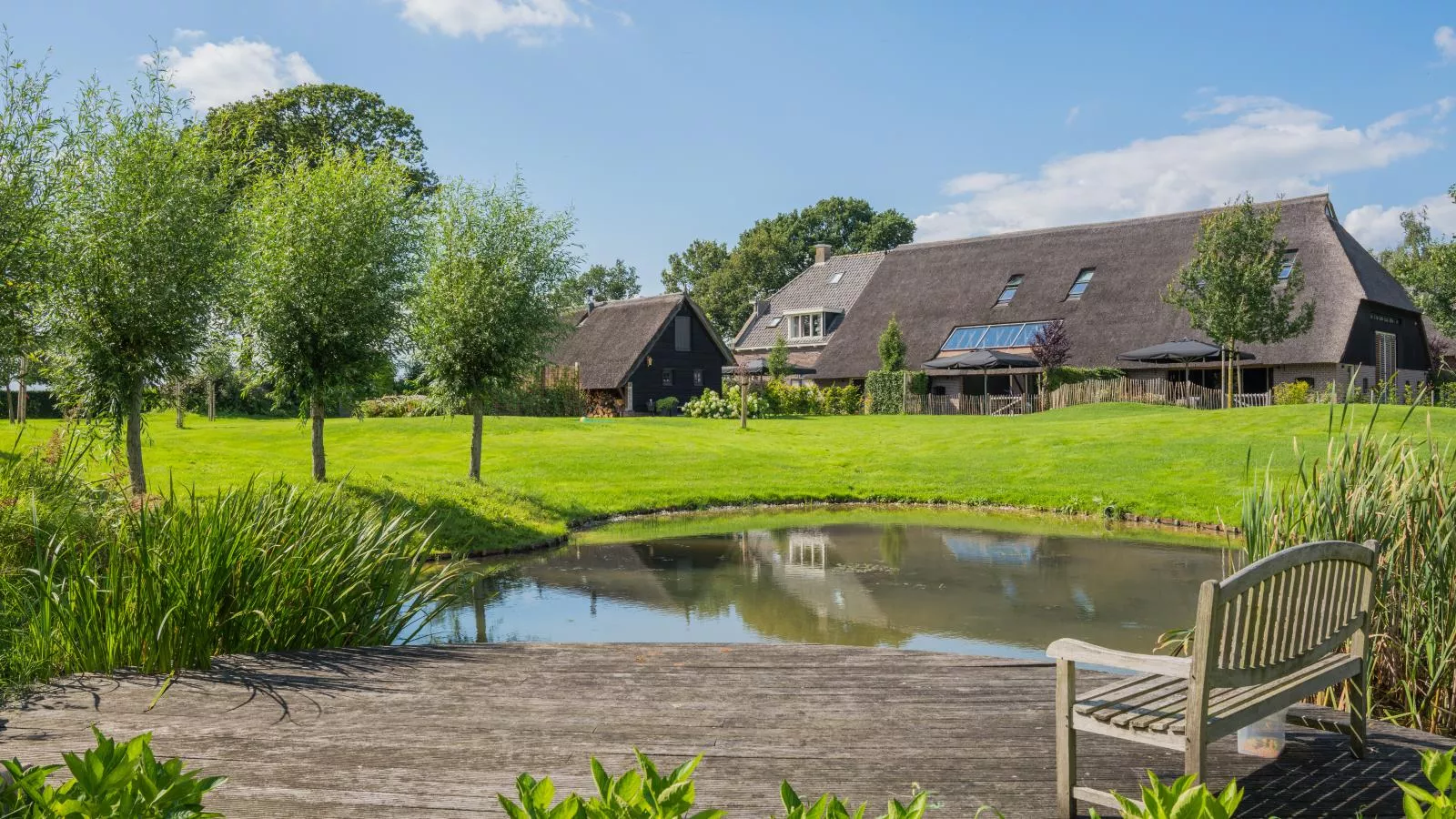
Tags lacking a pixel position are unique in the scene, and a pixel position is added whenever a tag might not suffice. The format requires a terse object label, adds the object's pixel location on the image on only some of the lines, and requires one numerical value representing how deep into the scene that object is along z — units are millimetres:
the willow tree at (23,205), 8516
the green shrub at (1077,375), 34312
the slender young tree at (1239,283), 29391
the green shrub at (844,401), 38219
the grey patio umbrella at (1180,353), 32094
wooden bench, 3367
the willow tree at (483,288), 16859
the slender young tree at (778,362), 40656
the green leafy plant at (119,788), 1937
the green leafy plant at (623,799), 1864
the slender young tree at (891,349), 38562
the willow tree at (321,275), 14594
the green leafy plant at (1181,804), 1876
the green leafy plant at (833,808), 1798
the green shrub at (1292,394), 30750
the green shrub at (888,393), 37500
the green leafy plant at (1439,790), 1891
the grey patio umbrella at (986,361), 34812
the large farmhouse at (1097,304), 33000
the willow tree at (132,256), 11961
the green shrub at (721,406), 35500
